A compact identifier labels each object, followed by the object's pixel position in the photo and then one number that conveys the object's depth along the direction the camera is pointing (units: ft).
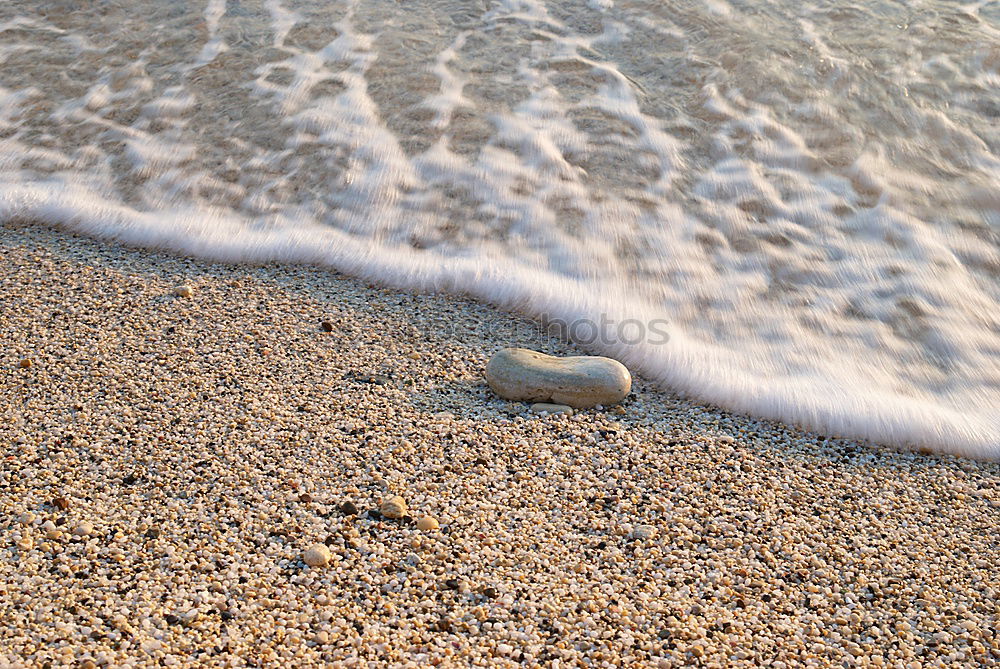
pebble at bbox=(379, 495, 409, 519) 3.92
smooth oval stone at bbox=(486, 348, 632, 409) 4.38
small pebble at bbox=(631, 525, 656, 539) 3.93
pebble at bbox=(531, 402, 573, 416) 4.35
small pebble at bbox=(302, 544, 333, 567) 3.76
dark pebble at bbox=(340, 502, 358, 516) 3.92
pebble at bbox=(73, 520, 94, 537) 3.76
